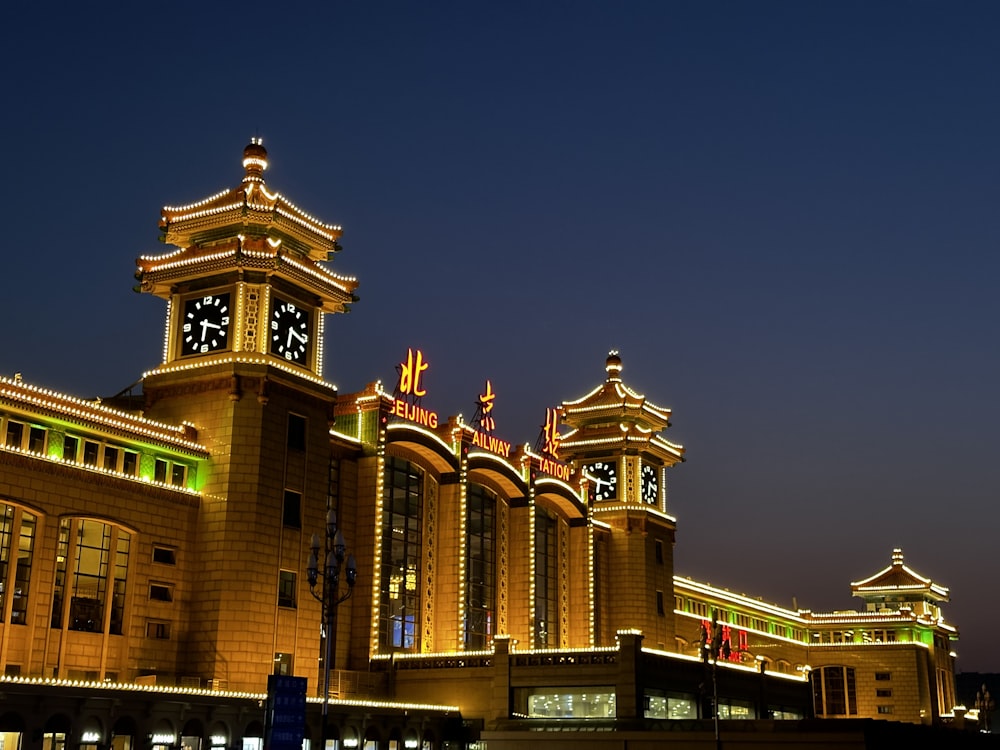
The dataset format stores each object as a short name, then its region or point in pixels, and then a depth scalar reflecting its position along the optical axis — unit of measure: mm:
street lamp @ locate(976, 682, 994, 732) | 102938
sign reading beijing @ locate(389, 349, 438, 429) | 66438
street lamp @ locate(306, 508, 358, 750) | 32000
